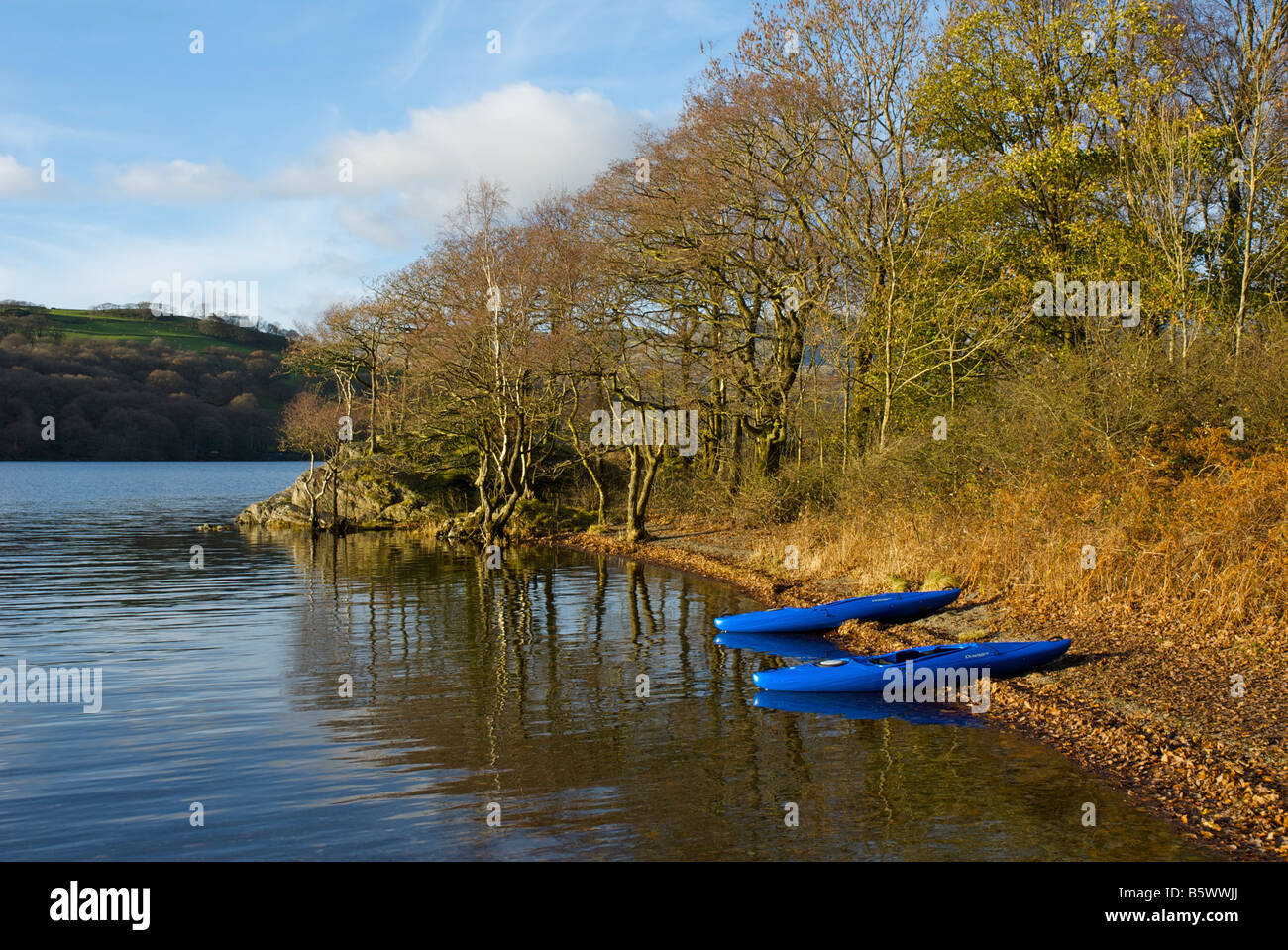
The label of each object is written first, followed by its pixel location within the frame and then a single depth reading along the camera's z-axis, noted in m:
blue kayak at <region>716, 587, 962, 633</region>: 16.33
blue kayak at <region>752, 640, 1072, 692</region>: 12.58
